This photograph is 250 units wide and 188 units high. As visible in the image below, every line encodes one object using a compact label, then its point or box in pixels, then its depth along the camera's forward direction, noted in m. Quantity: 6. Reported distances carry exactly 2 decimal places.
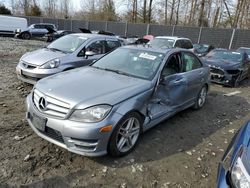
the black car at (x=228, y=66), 8.09
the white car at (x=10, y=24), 21.06
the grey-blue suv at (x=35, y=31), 21.62
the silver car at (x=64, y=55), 5.33
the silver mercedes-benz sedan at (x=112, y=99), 2.74
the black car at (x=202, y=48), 13.87
